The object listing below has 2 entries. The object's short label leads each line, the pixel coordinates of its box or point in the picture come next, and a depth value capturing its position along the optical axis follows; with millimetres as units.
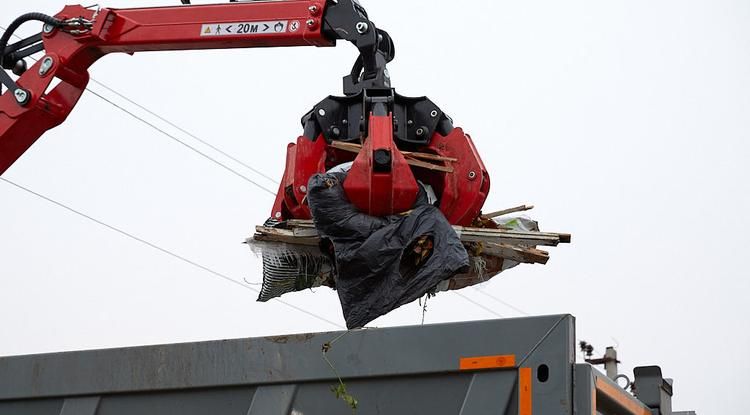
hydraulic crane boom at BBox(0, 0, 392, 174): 13164
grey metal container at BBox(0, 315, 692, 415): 7180
